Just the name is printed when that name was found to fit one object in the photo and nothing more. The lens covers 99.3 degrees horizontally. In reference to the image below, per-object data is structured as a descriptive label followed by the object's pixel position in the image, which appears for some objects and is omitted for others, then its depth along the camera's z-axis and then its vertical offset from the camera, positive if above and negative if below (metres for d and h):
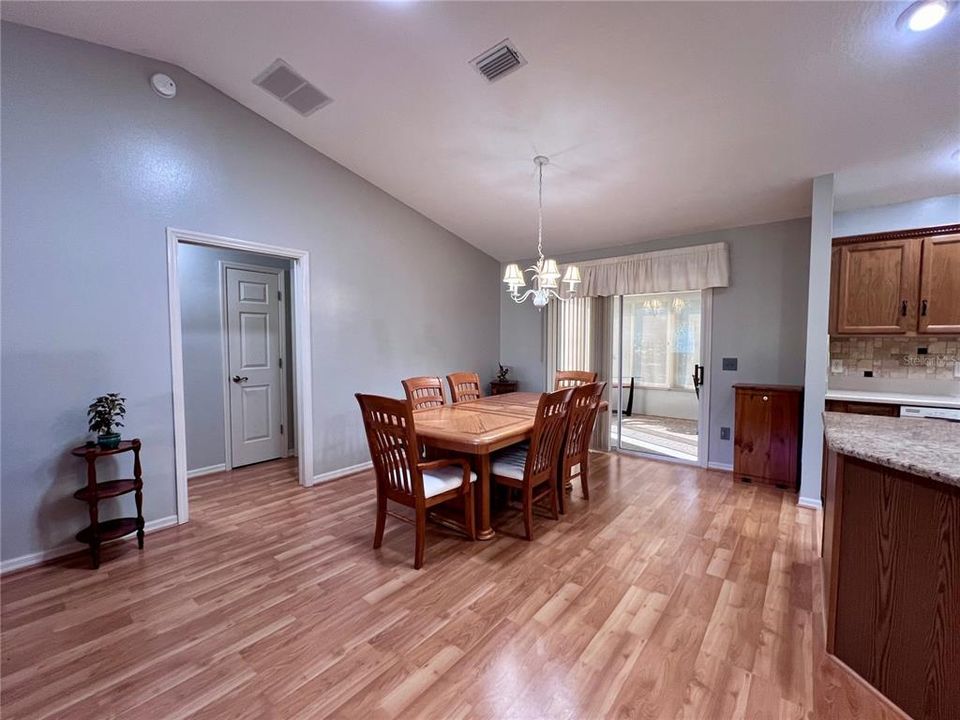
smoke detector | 2.67 +1.72
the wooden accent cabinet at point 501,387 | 5.33 -0.57
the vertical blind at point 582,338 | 4.66 +0.06
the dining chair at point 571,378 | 3.74 -0.32
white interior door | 4.06 -0.21
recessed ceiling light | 1.69 +1.40
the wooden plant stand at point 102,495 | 2.29 -0.87
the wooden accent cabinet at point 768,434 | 3.38 -0.78
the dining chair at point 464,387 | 3.70 -0.40
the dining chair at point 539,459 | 2.52 -0.78
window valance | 3.87 +0.74
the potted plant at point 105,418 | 2.40 -0.44
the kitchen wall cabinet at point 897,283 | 3.08 +0.47
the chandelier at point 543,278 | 2.75 +0.46
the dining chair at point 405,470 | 2.20 -0.75
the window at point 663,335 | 4.41 +0.09
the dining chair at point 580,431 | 2.84 -0.65
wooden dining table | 2.29 -0.52
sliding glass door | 4.40 -0.25
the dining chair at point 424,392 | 3.41 -0.42
